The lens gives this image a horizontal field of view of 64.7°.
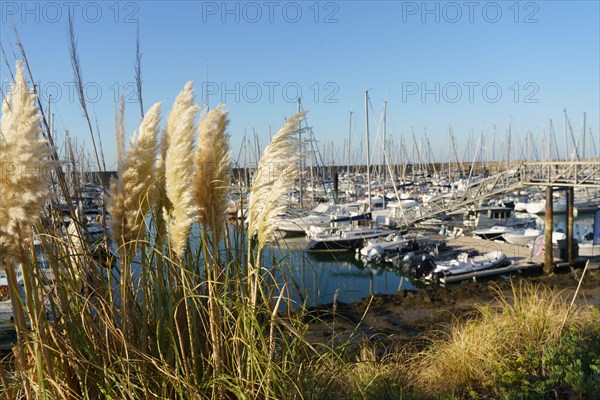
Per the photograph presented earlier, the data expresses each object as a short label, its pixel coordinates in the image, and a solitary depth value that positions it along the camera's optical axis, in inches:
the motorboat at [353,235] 915.4
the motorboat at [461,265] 685.9
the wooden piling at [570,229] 709.5
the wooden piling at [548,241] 681.0
